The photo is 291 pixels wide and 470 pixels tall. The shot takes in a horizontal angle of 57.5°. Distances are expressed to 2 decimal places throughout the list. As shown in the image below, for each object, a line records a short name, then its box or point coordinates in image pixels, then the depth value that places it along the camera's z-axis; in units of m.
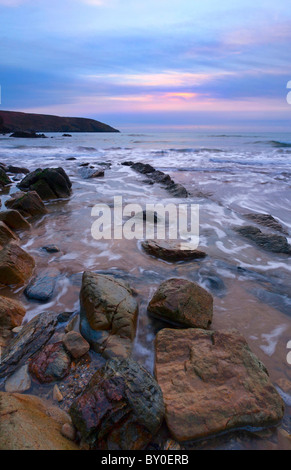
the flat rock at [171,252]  3.98
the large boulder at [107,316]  2.25
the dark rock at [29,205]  5.96
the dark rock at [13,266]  3.11
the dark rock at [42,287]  2.94
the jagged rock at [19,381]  1.89
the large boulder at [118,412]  1.48
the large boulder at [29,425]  1.27
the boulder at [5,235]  4.00
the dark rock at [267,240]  4.35
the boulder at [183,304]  2.47
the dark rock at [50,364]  1.98
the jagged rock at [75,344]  2.17
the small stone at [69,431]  1.50
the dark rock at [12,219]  5.00
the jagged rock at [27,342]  2.03
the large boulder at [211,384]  1.64
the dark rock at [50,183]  7.60
